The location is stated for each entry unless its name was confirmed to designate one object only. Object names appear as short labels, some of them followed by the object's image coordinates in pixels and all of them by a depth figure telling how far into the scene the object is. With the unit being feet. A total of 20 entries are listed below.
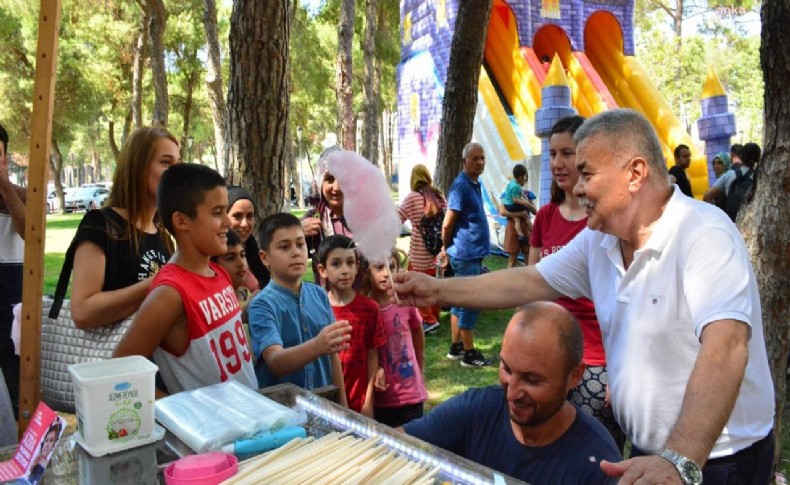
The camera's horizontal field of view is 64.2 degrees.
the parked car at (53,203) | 122.68
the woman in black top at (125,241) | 7.32
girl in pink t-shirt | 10.66
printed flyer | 4.57
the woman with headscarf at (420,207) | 17.84
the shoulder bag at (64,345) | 7.36
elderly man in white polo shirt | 5.55
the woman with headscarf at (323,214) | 11.71
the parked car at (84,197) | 116.06
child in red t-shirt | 10.36
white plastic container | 4.85
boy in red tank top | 6.78
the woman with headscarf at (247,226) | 10.90
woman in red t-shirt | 8.95
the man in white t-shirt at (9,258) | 9.78
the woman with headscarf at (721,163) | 33.11
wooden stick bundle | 4.19
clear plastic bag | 4.91
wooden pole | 7.25
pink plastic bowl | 4.23
